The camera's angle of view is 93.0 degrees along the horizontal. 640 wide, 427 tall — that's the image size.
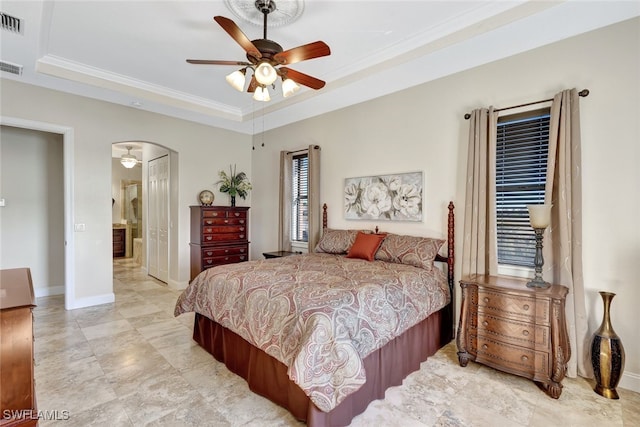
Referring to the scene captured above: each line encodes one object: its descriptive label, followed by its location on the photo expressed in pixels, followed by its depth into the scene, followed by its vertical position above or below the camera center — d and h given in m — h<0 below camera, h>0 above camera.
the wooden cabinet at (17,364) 1.27 -0.67
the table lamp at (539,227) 2.44 -0.15
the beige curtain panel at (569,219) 2.45 -0.08
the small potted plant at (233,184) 5.56 +0.45
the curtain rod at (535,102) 2.52 +0.97
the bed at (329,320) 1.77 -0.82
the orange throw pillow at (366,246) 3.49 -0.44
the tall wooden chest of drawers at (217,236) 4.87 -0.47
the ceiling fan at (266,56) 2.26 +1.20
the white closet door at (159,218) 5.58 -0.21
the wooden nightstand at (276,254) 4.69 -0.72
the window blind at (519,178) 2.85 +0.30
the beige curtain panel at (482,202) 2.96 +0.07
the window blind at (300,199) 5.02 +0.15
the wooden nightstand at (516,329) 2.25 -0.96
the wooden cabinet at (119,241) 8.27 -0.92
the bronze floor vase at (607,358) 2.21 -1.09
